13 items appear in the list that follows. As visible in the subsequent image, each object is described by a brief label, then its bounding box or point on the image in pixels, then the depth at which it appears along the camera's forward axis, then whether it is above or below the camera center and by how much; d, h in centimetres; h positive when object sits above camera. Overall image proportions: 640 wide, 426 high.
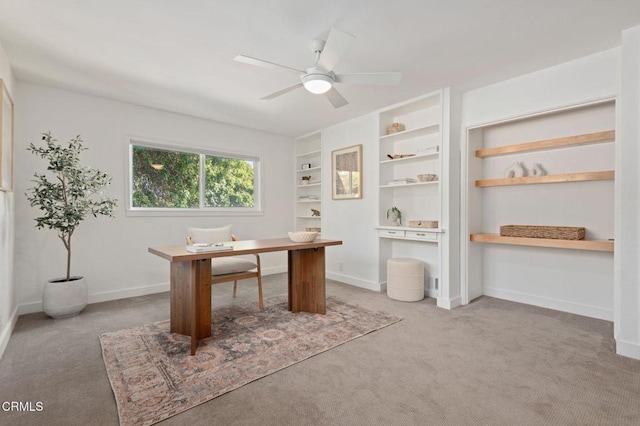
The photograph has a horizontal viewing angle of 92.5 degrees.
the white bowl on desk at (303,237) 301 -25
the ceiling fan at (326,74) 214 +106
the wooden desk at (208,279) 234 -62
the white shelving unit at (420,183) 346 +34
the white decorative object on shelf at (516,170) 338 +46
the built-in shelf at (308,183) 546 +51
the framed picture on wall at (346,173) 451 +59
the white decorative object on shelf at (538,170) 331 +44
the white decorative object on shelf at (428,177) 371 +42
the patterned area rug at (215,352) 177 -106
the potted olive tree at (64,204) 300 +8
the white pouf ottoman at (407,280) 365 -83
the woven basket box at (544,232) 290 -21
